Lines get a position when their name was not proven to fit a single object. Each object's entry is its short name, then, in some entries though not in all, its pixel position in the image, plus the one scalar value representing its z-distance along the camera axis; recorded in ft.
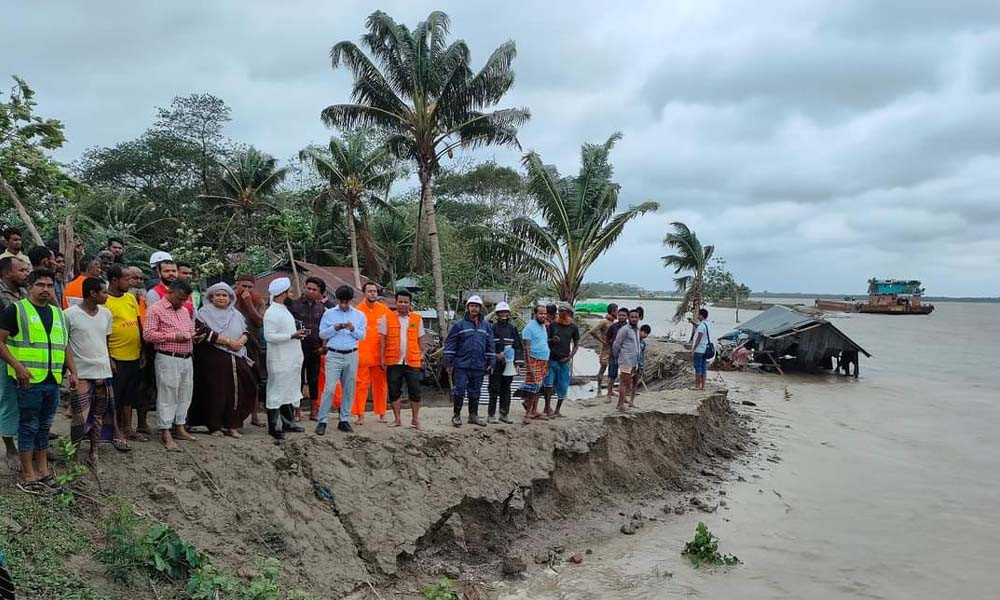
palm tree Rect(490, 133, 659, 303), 52.39
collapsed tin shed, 72.23
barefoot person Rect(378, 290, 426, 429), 22.29
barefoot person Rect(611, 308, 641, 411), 29.78
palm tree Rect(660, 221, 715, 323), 83.56
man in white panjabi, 19.12
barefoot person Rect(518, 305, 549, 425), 26.17
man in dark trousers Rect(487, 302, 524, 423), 24.41
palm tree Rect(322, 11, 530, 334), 45.34
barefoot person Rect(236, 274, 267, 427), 20.57
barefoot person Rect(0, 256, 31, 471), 13.56
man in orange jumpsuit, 22.79
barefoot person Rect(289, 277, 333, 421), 22.22
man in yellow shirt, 16.35
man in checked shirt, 16.60
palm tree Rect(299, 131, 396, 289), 63.98
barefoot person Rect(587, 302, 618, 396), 35.58
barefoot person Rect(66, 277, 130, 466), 14.96
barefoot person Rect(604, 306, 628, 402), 32.40
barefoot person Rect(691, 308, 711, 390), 39.47
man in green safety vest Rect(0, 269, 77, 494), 13.35
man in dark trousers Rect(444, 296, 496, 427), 23.45
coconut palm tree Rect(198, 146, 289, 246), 69.31
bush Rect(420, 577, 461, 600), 16.16
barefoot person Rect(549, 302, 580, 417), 27.71
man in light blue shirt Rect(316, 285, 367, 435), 20.33
